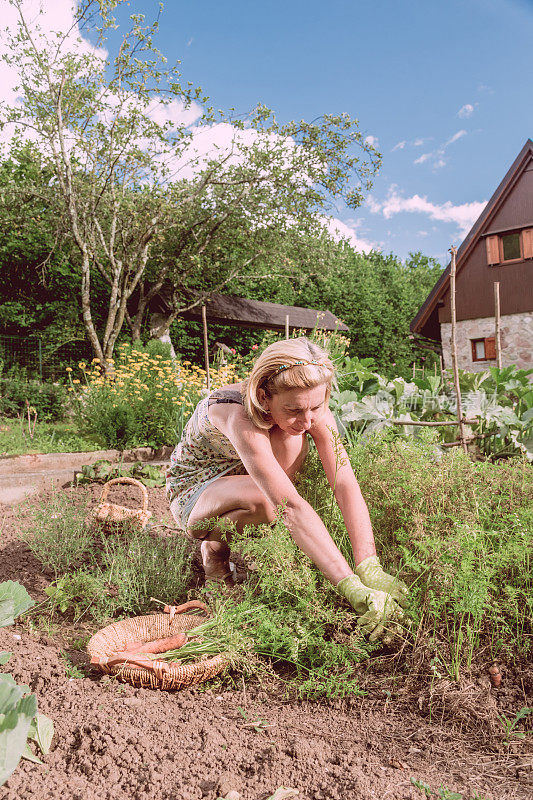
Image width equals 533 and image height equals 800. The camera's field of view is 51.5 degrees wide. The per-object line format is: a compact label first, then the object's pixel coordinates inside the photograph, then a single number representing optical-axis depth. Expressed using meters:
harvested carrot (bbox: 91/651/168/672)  1.59
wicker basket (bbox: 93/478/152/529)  2.91
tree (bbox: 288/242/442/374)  17.73
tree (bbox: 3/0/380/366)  10.15
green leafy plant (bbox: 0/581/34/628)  1.30
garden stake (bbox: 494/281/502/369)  5.45
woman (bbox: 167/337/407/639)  1.77
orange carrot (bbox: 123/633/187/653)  1.80
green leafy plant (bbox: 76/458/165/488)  4.11
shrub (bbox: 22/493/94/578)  2.51
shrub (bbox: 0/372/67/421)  9.70
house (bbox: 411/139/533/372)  13.73
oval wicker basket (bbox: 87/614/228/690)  1.60
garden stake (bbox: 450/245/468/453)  3.38
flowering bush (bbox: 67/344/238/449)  6.36
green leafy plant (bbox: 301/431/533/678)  1.57
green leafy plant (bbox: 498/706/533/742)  1.35
